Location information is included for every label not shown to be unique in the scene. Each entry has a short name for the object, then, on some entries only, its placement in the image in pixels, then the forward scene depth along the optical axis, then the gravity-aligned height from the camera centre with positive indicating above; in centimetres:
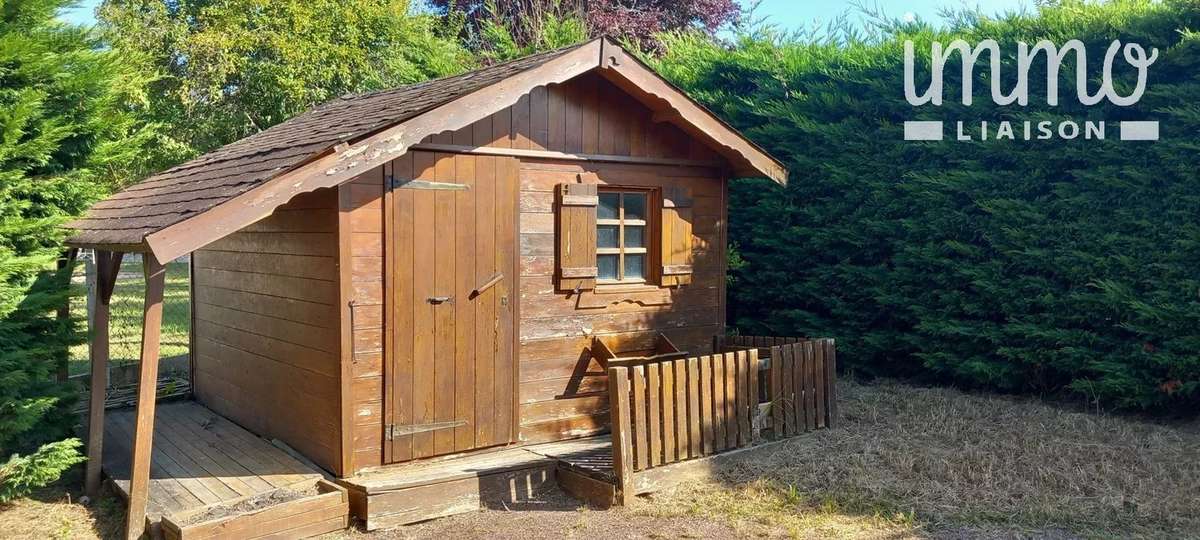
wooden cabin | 570 -7
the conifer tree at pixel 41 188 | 553 +43
